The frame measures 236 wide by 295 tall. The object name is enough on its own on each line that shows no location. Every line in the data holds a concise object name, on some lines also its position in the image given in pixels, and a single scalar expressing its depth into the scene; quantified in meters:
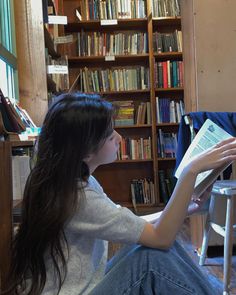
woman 0.84
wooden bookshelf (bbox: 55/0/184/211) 3.73
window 2.00
